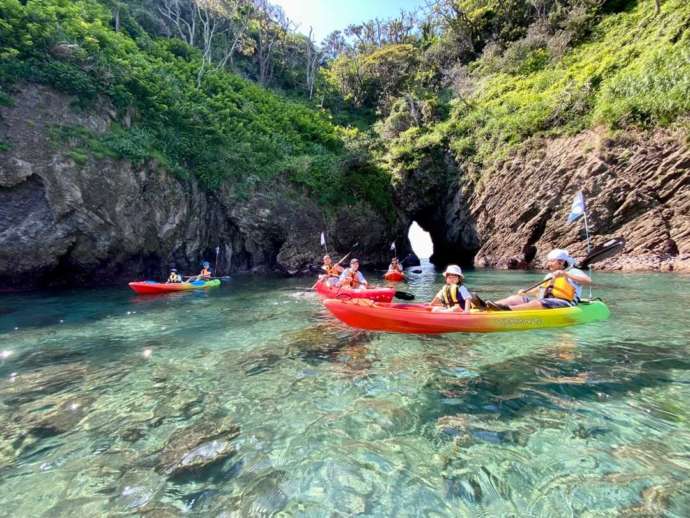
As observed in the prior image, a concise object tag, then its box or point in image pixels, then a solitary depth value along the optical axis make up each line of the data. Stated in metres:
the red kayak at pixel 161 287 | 13.12
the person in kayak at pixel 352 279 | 11.27
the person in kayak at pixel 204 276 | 15.97
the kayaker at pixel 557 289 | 7.14
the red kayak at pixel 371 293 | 9.55
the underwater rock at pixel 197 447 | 2.97
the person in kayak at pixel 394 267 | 17.50
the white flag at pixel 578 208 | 8.36
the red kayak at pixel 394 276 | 17.12
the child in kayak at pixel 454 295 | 7.06
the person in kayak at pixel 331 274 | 12.34
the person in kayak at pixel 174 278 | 14.86
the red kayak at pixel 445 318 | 6.62
